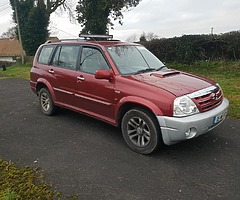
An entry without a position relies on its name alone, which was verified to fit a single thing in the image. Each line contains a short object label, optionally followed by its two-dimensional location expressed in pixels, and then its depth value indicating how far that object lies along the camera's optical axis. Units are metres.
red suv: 3.24
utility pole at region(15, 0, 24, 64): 23.90
